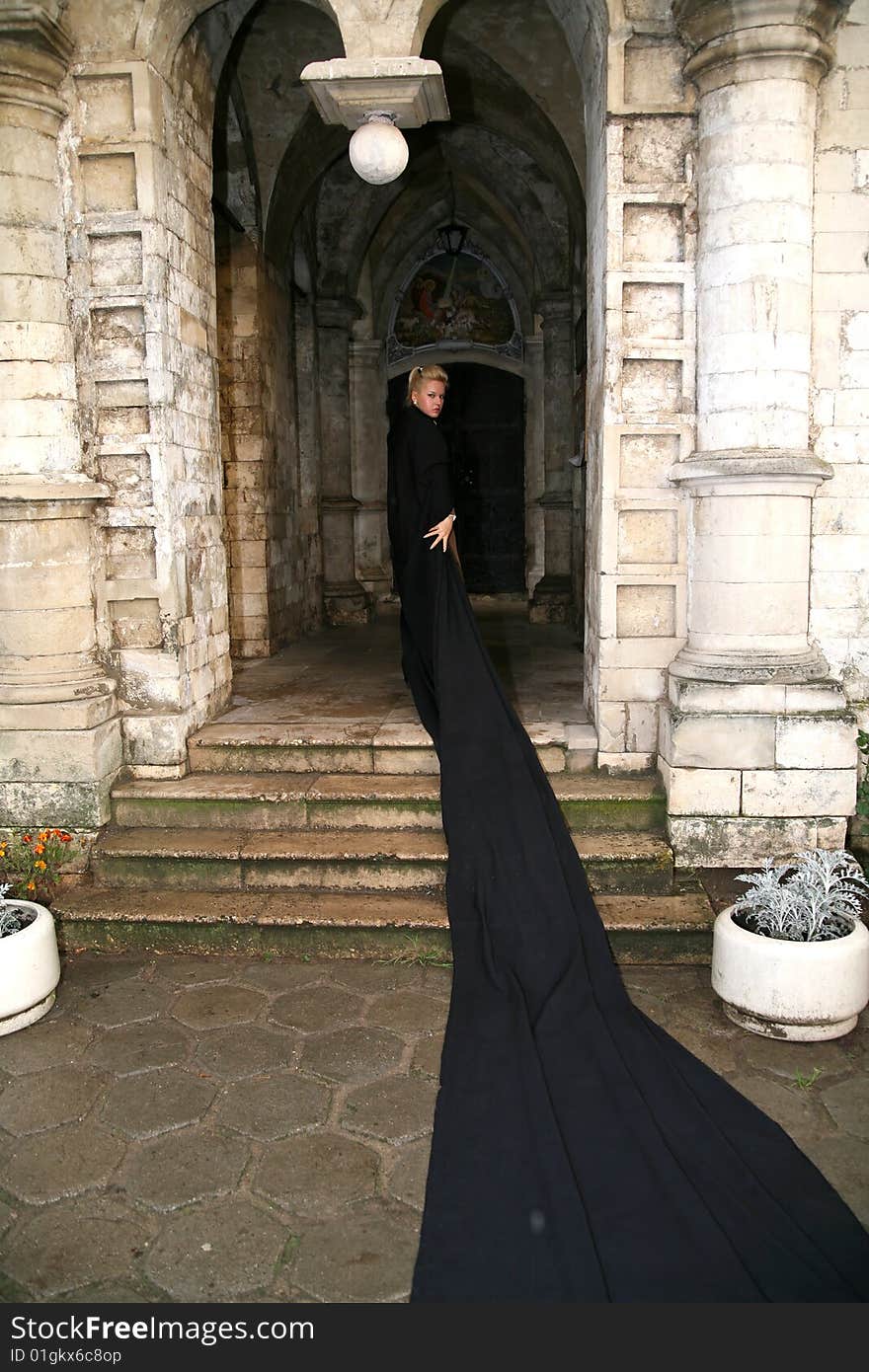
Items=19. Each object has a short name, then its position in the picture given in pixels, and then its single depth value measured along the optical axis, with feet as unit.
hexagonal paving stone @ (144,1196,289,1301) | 8.29
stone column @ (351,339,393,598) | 39.34
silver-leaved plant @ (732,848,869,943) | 12.24
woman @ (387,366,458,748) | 17.20
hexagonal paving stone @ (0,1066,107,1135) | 10.75
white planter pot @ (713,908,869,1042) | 11.74
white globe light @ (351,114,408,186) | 15.69
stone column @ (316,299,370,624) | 35.63
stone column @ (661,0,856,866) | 14.67
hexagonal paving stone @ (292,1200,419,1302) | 8.19
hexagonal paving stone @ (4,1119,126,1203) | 9.62
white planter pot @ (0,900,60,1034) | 12.45
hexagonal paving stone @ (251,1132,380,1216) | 9.35
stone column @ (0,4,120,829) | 15.52
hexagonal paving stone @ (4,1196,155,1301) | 8.41
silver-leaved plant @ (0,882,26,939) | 13.03
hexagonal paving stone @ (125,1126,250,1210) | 9.48
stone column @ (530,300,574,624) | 35.04
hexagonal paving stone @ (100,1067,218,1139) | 10.59
